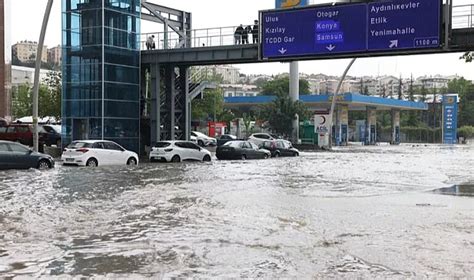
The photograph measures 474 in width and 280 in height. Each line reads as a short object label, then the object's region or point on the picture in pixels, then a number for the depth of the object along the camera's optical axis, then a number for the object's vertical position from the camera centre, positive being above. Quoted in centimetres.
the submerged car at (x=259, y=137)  4955 -129
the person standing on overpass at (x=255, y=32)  3459 +542
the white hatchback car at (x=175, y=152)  3259 -169
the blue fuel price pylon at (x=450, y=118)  8025 +89
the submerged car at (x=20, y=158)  2303 -150
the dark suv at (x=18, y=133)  3653 -78
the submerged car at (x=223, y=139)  4850 -144
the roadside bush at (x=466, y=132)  10418 -137
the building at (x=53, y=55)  15662 +1851
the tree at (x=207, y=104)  6812 +220
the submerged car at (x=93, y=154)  2694 -153
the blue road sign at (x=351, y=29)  2794 +490
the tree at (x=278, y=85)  10852 +740
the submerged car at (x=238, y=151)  3697 -181
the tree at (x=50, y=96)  5672 +248
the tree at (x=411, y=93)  12531 +672
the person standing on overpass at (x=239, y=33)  3531 +549
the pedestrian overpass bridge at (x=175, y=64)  3528 +382
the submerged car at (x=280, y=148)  4281 -189
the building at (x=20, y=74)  12758 +1053
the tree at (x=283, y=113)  6059 +105
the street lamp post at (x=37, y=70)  2384 +217
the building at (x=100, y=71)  3712 +330
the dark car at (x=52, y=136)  3994 -107
